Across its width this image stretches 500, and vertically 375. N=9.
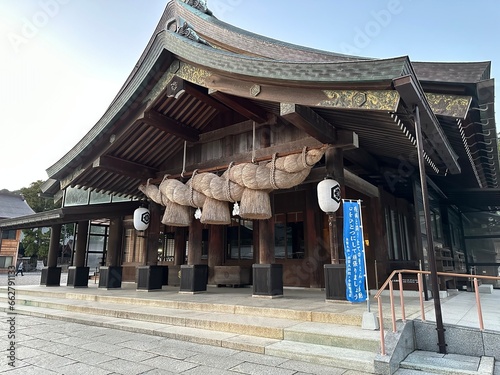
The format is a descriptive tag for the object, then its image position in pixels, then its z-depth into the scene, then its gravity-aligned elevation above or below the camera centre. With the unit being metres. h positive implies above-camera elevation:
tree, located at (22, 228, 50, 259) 32.62 +1.00
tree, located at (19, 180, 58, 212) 36.12 +5.95
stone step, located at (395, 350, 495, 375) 3.08 -1.22
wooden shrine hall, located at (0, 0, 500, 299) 4.83 +1.96
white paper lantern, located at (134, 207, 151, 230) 9.39 +0.93
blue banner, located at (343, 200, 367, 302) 5.06 -0.08
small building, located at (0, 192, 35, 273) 32.28 +1.85
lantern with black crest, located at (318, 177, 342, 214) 5.91 +0.98
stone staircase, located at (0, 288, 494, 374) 3.44 -1.17
